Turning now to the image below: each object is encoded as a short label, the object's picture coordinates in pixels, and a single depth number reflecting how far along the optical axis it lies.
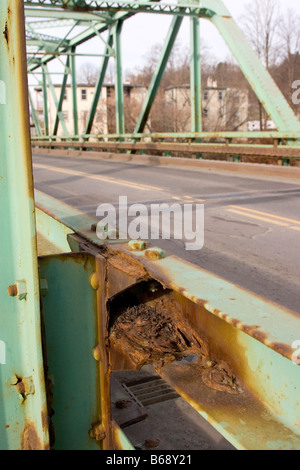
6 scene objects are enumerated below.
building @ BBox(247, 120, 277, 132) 61.10
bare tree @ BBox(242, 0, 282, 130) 42.88
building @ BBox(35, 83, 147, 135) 59.38
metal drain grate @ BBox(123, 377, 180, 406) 2.53
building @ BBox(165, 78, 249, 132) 47.81
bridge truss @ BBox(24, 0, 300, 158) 12.92
